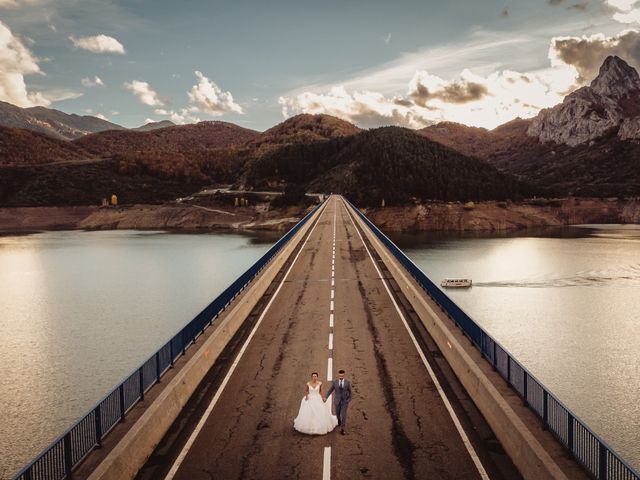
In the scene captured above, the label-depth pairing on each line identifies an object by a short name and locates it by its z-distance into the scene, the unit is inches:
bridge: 415.8
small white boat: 1996.8
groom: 483.8
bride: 480.4
